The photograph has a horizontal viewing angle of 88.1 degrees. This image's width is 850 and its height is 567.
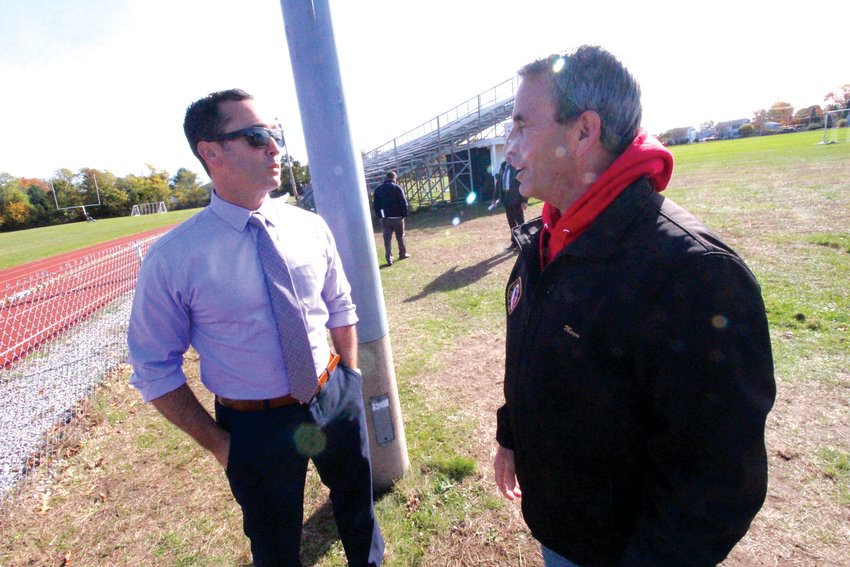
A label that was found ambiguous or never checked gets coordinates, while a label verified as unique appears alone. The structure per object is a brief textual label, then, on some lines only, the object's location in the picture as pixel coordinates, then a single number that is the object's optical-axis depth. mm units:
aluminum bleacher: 20750
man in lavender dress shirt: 1796
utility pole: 2289
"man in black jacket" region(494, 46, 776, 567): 954
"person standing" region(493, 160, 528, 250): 8834
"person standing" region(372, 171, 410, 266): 9547
